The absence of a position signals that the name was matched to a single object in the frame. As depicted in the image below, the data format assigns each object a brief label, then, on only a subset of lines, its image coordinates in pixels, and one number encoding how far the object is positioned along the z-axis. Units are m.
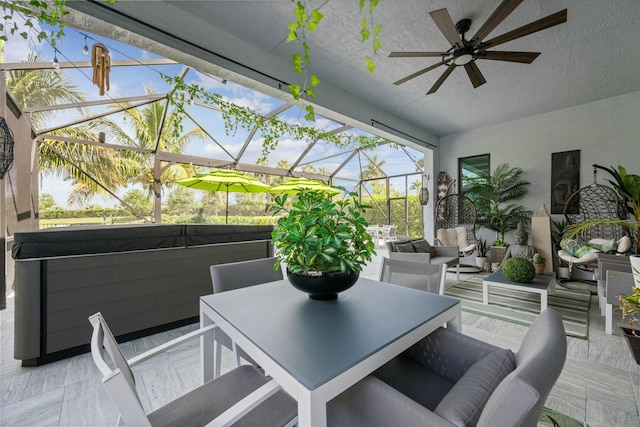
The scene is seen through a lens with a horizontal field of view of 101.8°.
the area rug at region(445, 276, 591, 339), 2.74
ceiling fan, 2.01
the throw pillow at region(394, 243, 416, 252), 4.04
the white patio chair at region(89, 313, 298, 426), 0.63
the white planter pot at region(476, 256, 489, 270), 5.33
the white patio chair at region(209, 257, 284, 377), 1.48
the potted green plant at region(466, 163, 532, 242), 5.21
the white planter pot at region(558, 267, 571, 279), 4.52
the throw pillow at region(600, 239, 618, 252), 3.68
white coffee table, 2.79
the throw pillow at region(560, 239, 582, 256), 4.01
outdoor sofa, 4.07
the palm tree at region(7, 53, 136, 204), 4.11
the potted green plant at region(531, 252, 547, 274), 3.62
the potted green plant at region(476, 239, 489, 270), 5.34
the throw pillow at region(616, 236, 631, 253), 3.50
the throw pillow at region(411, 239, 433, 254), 4.29
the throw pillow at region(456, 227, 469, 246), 5.34
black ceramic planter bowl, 1.21
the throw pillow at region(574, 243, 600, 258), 3.73
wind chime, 2.22
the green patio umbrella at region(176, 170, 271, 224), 3.89
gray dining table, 0.73
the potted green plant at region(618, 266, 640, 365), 1.51
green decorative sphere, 2.95
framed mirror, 5.72
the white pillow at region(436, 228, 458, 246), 5.42
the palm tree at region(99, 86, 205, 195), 6.02
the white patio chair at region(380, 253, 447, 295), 1.68
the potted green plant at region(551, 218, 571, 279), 4.55
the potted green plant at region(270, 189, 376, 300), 1.17
